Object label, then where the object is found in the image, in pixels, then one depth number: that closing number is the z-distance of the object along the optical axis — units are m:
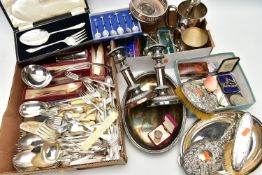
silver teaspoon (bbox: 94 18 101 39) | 0.80
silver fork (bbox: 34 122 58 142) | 0.71
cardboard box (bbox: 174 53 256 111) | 0.76
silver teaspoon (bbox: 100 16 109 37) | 0.80
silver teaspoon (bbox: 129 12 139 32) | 0.81
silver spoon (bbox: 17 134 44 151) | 0.72
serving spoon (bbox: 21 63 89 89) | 0.78
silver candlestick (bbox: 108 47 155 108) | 0.72
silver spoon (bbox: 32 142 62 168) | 0.67
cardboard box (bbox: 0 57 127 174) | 0.65
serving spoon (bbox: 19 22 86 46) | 0.81
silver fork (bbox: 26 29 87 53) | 0.80
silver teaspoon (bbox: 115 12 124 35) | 0.80
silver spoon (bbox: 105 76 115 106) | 0.76
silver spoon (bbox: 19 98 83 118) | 0.74
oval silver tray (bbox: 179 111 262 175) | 0.69
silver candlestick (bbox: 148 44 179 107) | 0.70
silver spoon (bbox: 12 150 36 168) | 0.69
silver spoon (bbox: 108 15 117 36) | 0.80
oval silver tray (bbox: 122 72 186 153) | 0.73
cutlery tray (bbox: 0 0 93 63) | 0.79
